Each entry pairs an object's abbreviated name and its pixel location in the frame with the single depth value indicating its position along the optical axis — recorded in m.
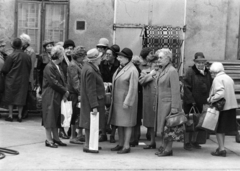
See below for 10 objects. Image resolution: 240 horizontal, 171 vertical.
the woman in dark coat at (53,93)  7.94
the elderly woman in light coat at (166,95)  7.57
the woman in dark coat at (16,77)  10.16
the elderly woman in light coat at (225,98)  7.86
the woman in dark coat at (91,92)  7.67
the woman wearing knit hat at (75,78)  8.41
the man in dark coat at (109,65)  9.27
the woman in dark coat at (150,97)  8.39
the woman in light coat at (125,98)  7.82
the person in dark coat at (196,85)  8.66
